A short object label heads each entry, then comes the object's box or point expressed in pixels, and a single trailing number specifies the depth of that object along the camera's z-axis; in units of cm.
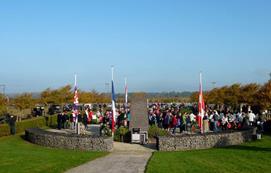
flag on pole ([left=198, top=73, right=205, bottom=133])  2780
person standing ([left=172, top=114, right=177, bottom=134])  3393
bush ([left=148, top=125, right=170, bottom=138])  3041
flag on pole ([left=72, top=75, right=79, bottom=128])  3167
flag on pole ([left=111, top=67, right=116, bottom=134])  2783
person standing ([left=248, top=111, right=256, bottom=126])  3316
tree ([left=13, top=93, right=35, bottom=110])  5450
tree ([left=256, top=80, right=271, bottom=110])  4651
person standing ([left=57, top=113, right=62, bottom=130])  3862
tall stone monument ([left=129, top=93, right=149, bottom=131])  3100
